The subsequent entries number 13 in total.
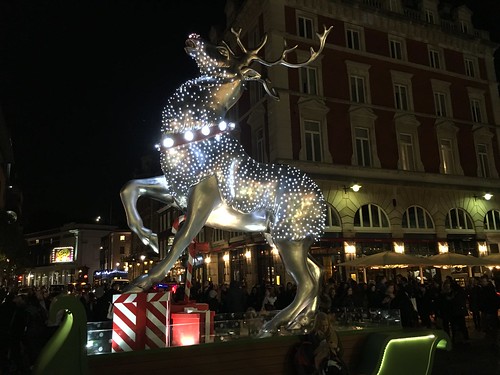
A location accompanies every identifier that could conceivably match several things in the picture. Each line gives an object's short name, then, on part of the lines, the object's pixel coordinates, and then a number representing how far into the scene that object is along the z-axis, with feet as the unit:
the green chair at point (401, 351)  15.92
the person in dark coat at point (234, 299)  39.27
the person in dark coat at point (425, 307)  45.34
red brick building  71.36
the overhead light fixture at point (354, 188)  71.46
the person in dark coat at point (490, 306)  41.27
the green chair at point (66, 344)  10.69
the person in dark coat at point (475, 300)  45.98
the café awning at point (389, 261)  54.49
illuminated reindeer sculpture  16.39
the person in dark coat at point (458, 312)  41.19
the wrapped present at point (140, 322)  14.33
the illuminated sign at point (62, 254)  248.11
